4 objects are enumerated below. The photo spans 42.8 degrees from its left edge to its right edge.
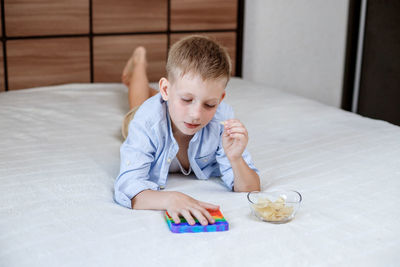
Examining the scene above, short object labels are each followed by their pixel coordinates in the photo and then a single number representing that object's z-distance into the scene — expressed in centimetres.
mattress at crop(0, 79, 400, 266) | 109
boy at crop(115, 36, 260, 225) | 134
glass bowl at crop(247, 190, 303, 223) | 124
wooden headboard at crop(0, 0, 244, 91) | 268
